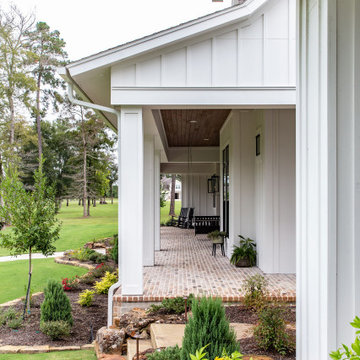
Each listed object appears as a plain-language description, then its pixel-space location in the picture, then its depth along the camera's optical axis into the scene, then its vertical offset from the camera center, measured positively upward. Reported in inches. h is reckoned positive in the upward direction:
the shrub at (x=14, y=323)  206.1 -76.2
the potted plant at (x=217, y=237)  327.9 -42.2
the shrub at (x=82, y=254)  402.0 -72.1
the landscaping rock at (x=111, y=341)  163.5 -68.6
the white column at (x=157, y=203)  348.8 -12.6
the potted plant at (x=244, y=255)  276.7 -49.5
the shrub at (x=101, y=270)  320.2 -71.9
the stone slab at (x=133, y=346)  150.0 -67.3
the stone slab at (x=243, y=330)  141.8 -56.7
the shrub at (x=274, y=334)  128.7 -50.8
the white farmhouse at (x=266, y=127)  77.1 +27.1
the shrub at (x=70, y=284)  278.4 -73.8
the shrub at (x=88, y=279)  305.6 -75.3
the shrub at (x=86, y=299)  244.8 -73.4
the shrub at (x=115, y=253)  364.5 -63.3
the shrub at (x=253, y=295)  174.6 -51.4
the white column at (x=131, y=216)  197.2 -14.3
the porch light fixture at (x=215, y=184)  540.1 +9.2
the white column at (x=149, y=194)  296.0 -3.7
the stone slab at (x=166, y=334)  140.5 -59.5
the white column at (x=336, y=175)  76.4 +3.5
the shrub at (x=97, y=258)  383.5 -73.1
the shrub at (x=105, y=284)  273.2 -71.0
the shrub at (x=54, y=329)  190.4 -73.1
